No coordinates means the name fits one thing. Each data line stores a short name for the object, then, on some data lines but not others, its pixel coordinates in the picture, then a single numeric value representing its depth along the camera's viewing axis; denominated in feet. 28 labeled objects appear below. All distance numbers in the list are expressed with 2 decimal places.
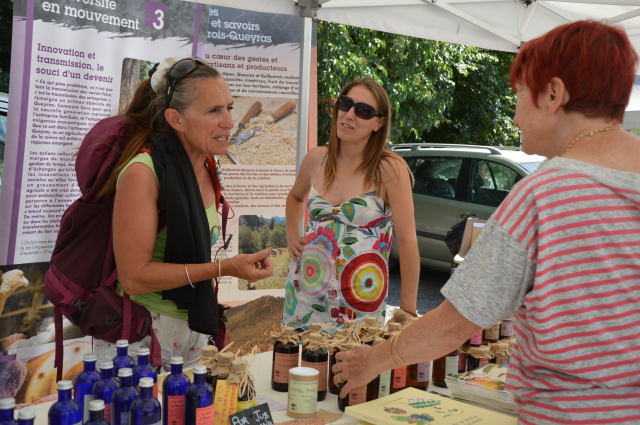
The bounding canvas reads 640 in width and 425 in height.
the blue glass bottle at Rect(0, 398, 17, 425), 3.83
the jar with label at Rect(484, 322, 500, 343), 7.20
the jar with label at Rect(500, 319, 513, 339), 7.41
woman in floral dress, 9.21
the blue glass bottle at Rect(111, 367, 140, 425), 4.55
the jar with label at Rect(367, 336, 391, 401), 6.07
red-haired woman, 3.83
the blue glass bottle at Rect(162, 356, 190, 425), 4.87
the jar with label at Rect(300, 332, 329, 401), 6.14
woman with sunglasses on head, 6.50
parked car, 23.56
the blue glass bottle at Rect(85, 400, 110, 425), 4.02
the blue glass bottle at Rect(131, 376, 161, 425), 4.45
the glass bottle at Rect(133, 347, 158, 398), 5.01
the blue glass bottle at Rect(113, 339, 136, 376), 5.31
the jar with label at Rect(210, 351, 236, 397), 5.24
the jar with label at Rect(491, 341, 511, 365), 7.15
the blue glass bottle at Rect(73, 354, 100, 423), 4.86
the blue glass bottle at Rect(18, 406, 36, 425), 3.86
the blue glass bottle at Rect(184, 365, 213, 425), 4.71
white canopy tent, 12.47
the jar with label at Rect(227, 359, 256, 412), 5.17
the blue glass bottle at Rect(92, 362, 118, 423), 4.72
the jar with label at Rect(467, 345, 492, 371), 6.95
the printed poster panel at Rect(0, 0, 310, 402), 9.39
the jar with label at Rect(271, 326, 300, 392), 6.19
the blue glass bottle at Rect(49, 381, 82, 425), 4.09
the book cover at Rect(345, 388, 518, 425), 5.44
